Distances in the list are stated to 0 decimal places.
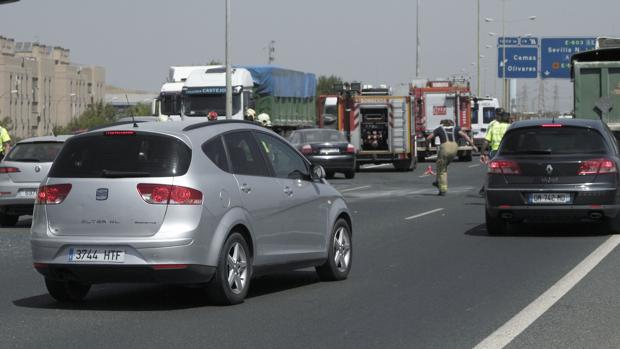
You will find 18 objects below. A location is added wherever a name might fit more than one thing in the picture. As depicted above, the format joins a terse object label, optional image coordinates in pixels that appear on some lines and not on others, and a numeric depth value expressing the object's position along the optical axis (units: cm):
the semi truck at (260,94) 3788
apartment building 12594
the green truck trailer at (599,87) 2964
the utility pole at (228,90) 3619
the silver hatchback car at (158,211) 980
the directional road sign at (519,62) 7144
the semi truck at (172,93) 3806
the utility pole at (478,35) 8024
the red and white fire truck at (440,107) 4991
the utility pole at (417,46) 6900
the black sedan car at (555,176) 1670
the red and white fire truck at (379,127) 4175
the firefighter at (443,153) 2677
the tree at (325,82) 13718
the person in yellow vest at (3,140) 2654
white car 1981
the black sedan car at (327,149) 3559
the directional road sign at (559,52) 6794
